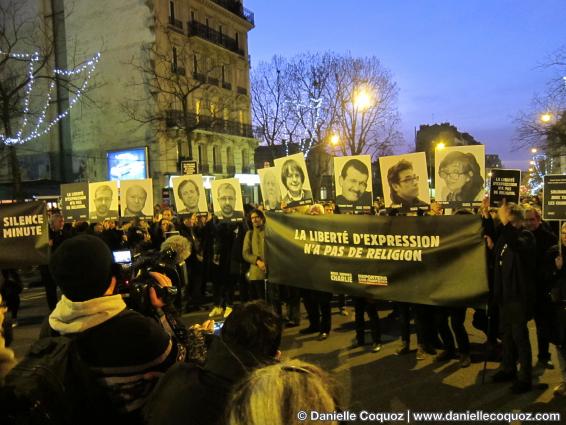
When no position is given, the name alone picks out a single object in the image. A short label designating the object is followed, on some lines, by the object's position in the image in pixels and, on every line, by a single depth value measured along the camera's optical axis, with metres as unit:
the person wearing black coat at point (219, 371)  1.67
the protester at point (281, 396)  1.24
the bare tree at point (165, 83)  36.31
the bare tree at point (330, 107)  36.53
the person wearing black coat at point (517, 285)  5.03
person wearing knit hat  2.17
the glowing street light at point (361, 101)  35.33
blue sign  37.66
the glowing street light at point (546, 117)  28.43
